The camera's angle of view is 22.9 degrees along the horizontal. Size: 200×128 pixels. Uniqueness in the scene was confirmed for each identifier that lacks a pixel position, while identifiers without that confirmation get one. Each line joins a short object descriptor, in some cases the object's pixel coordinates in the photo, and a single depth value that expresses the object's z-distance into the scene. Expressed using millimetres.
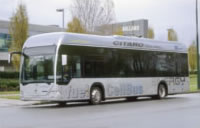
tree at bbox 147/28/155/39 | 74738
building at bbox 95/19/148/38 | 91575
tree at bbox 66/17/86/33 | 46000
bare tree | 52500
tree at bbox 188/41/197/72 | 87750
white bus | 21234
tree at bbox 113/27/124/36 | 56812
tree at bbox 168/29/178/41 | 80494
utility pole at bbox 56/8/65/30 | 49375
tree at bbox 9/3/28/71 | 44469
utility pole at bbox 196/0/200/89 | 38938
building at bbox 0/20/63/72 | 61094
